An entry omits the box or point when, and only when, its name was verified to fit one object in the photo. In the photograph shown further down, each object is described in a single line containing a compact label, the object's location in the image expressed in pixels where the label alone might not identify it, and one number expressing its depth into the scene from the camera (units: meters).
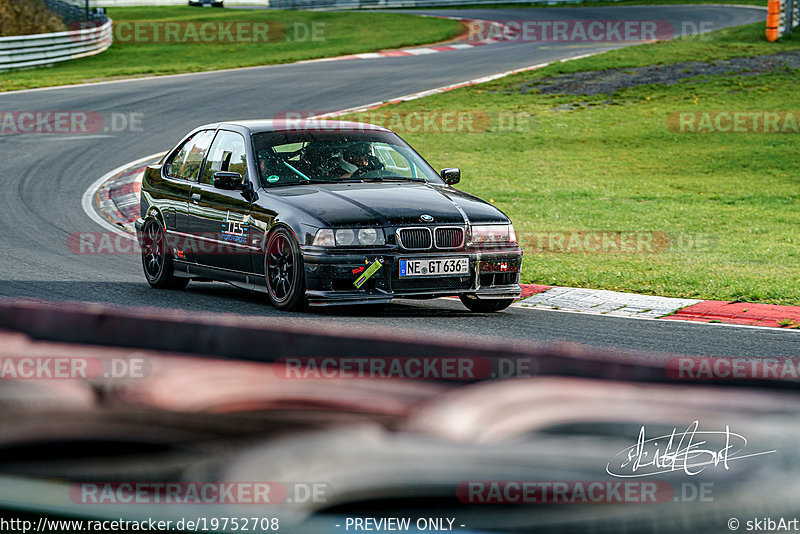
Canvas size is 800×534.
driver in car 19.09
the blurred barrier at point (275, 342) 4.86
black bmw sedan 16.72
